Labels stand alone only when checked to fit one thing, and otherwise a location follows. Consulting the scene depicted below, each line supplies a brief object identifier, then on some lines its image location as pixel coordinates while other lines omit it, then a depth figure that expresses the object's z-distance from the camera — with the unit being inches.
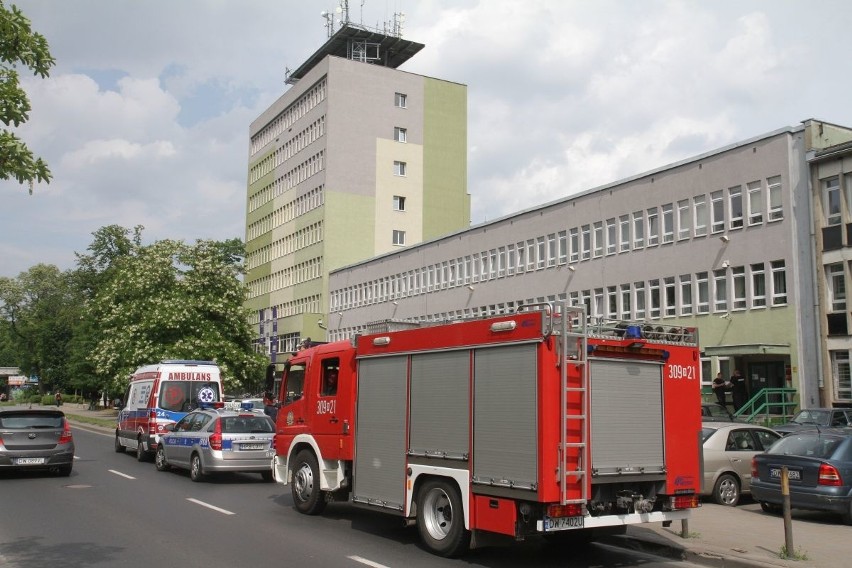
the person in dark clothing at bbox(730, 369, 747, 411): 1279.5
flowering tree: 1755.7
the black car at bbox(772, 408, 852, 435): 990.9
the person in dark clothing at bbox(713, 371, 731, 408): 1250.4
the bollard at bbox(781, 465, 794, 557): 390.3
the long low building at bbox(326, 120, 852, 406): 1387.8
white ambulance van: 916.0
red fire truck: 364.8
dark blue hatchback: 518.0
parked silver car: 610.2
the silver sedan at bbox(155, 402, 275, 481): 717.3
